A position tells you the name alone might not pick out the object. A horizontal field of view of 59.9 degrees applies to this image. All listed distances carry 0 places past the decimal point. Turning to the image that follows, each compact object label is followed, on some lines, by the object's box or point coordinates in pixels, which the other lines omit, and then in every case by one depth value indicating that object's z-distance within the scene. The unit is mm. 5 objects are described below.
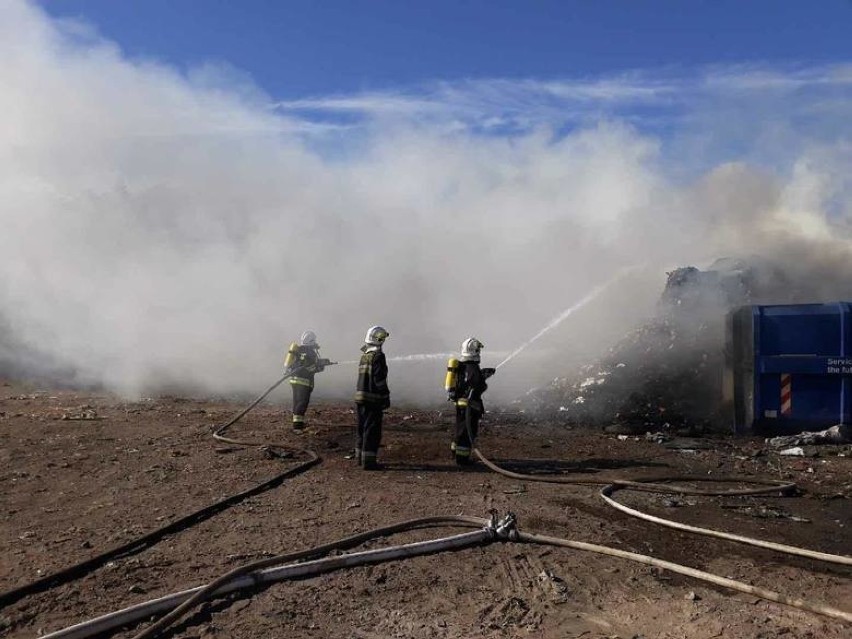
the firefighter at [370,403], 7840
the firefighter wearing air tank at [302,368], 10047
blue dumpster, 9266
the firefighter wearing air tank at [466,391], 8039
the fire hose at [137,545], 4188
